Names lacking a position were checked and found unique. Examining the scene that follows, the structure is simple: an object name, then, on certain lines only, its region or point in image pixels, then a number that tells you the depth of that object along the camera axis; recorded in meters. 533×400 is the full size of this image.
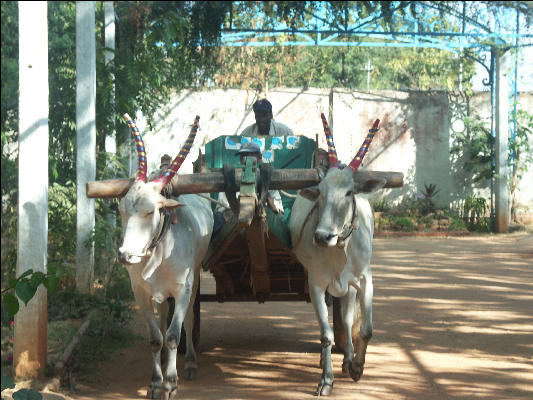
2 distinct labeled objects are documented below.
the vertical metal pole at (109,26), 10.67
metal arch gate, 14.27
